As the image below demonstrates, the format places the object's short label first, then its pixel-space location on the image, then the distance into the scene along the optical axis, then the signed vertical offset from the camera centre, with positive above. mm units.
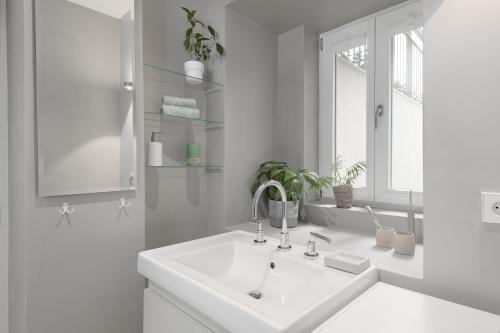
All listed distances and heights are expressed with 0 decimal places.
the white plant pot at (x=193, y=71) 1490 +500
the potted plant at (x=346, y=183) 1603 -121
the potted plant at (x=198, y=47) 1496 +653
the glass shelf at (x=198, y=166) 1425 -16
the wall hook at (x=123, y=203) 1218 -176
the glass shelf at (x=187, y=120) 1427 +241
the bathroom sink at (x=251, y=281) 675 -368
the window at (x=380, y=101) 1496 +361
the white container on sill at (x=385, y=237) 1228 -329
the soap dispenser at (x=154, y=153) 1354 +50
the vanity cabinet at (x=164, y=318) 854 -512
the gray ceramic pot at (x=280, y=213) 1585 -287
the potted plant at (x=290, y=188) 1544 -138
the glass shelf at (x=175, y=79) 1437 +461
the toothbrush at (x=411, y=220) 1224 -250
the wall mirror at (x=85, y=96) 1037 +273
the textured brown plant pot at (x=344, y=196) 1600 -193
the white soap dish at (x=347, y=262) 906 -330
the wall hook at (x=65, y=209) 1068 -177
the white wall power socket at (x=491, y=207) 736 -118
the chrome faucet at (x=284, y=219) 1118 -225
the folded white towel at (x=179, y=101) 1381 +316
